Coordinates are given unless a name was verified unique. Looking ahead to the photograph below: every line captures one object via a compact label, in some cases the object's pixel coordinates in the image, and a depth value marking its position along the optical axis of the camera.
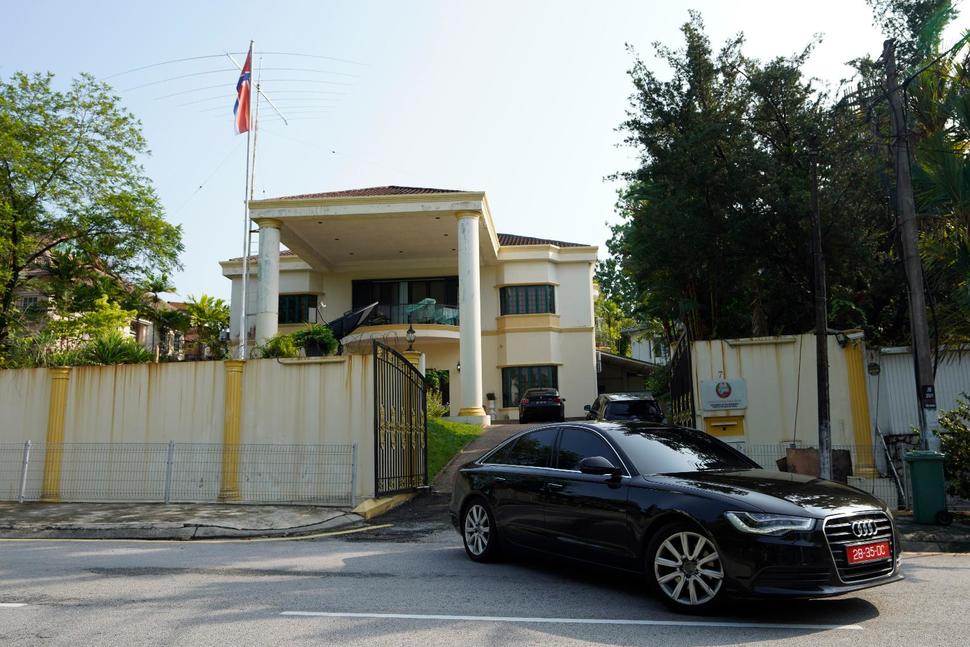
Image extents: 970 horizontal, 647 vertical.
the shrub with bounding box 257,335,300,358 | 14.72
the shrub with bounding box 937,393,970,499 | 10.44
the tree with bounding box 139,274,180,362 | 27.61
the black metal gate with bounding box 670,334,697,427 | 14.92
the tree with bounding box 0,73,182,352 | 23.22
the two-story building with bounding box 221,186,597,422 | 30.45
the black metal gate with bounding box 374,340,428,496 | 12.70
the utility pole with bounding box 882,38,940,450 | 10.56
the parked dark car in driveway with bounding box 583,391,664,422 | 16.53
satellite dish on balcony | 26.58
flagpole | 26.72
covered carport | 42.69
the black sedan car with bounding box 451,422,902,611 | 4.96
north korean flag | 26.97
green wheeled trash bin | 9.72
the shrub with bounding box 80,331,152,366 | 14.50
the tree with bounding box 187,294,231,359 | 42.06
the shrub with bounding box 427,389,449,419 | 23.72
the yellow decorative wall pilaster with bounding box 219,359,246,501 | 12.96
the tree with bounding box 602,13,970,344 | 15.41
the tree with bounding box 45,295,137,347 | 21.95
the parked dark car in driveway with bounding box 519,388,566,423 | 27.89
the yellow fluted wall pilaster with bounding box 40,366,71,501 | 13.48
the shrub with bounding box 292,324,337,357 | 15.70
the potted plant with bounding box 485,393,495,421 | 32.62
